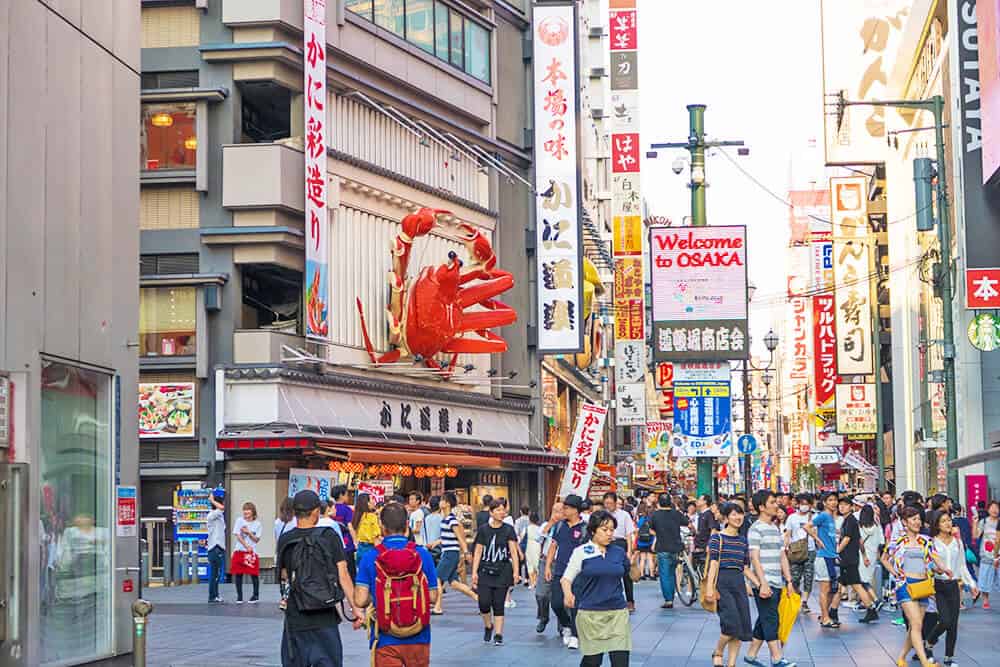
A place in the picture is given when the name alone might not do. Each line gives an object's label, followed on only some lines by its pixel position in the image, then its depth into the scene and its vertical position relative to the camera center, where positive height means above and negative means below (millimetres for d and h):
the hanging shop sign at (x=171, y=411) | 31562 +1009
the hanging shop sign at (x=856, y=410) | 62688 +1669
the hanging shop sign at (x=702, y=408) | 33781 +989
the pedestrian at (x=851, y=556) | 21766 -1436
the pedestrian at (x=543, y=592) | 20531 -1771
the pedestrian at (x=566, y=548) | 17672 -1030
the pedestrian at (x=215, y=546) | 25469 -1356
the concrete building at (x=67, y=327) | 13914 +1303
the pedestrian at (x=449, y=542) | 24219 -1285
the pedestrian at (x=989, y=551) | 25578 -1627
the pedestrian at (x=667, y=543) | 24734 -1372
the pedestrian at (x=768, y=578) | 16000 -1262
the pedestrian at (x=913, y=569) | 16109 -1194
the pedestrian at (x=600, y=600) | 12742 -1155
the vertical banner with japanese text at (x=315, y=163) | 31453 +5922
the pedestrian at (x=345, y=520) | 20859 -863
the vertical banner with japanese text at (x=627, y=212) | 67250 +10877
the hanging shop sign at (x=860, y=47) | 60856 +15654
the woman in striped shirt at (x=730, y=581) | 15406 -1243
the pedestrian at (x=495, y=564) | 19219 -1294
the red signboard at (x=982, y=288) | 28672 +2926
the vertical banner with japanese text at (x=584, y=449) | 37750 +166
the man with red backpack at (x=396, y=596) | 10984 -952
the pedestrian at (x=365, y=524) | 21859 -904
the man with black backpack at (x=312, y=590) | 10875 -894
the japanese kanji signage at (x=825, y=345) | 63906 +4418
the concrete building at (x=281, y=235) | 31516 +4758
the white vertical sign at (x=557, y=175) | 41875 +7418
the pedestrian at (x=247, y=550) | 24125 -1392
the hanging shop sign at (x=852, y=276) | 62844 +7109
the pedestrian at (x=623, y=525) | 21828 -1047
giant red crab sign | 36219 +3540
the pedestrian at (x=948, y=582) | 16312 -1354
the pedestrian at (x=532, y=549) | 26167 -1526
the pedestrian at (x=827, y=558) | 21656 -1473
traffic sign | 38375 +259
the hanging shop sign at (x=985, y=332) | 32000 +2381
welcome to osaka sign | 32031 +3300
